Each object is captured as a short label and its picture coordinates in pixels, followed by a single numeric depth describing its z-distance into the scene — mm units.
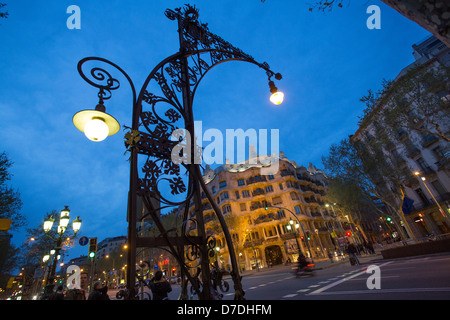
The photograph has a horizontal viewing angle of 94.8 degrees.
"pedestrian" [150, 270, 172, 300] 5429
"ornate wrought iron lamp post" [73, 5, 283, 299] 2434
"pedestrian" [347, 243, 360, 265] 16219
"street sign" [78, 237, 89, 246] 12191
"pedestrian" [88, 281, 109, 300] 5547
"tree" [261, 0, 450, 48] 1765
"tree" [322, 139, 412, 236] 23812
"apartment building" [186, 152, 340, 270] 39031
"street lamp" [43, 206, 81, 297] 10289
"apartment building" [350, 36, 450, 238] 27734
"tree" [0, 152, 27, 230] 16188
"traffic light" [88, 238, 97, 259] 11647
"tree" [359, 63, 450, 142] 16312
